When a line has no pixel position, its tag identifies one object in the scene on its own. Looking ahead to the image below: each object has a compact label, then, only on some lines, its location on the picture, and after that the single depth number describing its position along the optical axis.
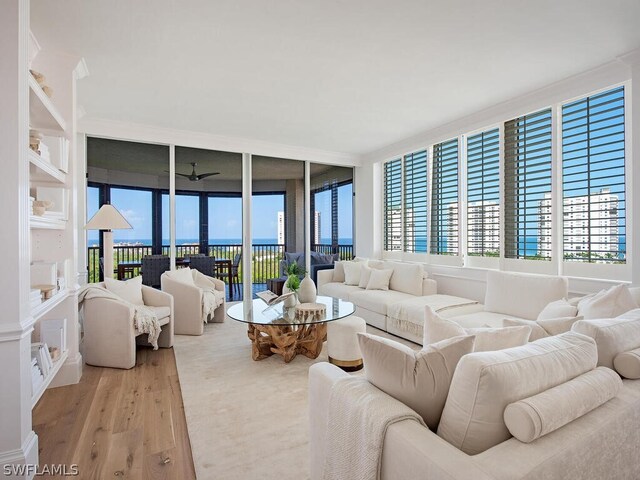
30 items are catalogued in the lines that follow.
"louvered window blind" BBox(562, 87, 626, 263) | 3.06
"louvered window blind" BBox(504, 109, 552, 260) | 3.62
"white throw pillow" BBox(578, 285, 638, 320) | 2.13
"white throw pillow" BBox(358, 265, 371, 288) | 5.17
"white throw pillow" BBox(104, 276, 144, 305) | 3.59
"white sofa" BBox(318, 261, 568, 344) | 3.23
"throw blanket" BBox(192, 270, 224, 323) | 4.30
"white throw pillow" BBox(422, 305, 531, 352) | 1.52
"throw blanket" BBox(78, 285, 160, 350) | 3.25
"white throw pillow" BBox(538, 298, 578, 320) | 2.47
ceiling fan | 5.23
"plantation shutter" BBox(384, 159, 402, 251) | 5.77
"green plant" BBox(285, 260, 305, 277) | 3.74
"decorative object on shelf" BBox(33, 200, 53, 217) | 2.26
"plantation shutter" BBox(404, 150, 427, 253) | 5.23
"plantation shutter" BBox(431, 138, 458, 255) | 4.69
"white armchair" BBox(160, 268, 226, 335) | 4.20
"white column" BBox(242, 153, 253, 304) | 5.63
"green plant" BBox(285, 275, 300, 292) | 3.71
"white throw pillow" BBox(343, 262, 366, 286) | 5.44
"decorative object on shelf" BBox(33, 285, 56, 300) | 2.30
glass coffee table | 3.19
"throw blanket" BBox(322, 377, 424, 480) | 1.15
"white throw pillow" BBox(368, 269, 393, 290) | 4.95
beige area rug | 1.86
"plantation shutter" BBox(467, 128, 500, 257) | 4.14
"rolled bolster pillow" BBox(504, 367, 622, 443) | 1.02
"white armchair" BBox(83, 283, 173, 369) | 3.20
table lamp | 3.92
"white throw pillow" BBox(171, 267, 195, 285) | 4.41
